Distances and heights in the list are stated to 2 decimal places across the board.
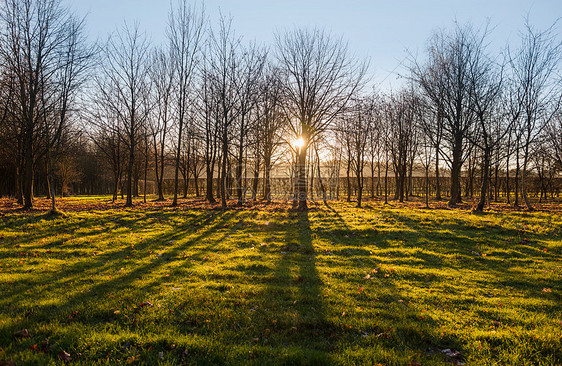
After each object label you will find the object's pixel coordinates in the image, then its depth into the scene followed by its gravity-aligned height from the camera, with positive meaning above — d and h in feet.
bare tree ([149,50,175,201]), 86.38 +28.13
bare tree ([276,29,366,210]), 64.44 +20.96
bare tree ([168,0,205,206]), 67.56 +29.99
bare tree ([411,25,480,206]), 59.16 +24.31
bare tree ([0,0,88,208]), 46.42 +21.51
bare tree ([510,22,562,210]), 63.31 +23.22
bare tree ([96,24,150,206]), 71.82 +24.50
